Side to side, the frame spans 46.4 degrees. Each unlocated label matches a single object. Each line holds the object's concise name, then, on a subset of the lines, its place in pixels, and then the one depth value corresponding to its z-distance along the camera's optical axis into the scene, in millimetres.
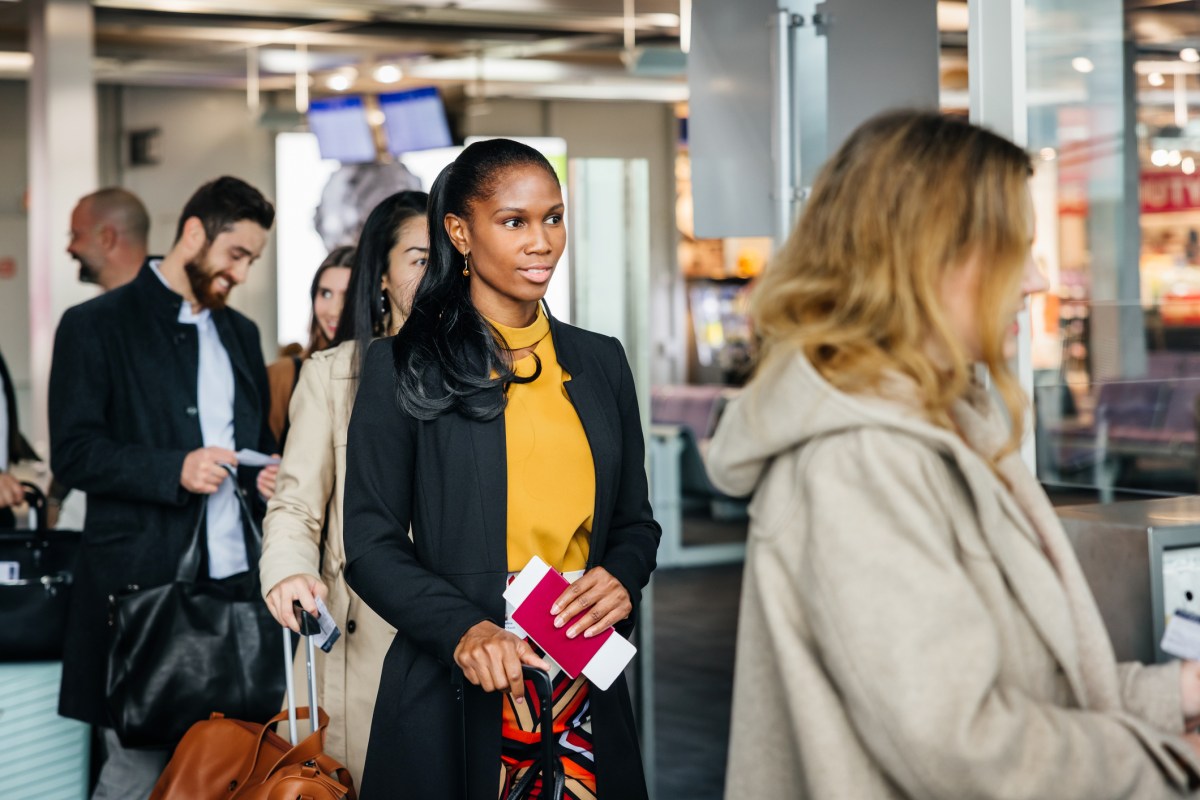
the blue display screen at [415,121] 11992
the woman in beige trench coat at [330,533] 2461
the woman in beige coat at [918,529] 1349
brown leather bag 2367
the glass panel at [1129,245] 7094
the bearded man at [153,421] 3242
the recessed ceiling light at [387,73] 11953
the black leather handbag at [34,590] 3660
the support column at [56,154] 7027
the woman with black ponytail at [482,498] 2088
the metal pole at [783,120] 3268
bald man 4918
